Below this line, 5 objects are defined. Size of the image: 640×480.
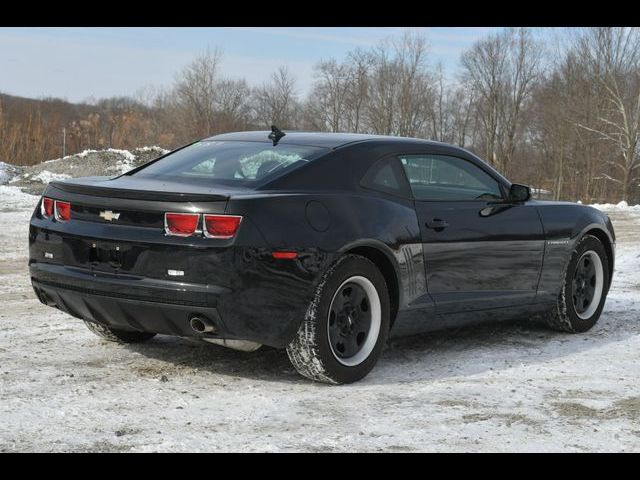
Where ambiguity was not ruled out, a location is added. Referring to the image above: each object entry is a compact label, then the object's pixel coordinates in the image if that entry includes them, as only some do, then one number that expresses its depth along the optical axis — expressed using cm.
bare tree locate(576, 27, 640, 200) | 5331
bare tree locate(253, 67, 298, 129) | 7138
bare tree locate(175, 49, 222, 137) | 6762
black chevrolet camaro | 448
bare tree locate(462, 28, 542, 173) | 7081
